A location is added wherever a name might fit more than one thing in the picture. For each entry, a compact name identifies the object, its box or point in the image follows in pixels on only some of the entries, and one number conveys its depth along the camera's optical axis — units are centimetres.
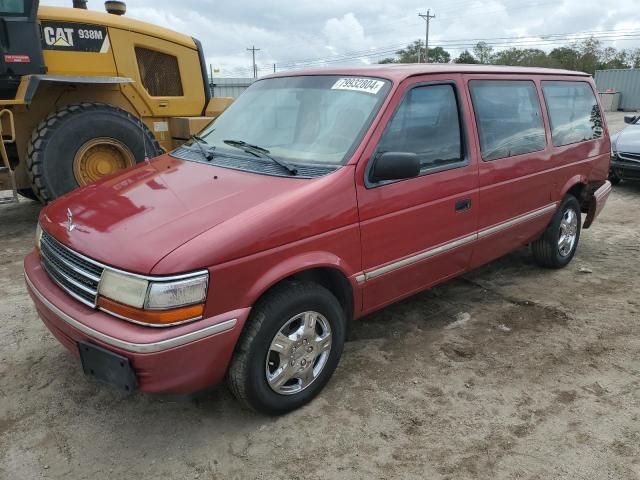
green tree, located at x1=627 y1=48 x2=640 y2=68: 5282
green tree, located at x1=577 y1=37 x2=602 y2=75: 5084
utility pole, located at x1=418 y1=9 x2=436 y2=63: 5308
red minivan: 232
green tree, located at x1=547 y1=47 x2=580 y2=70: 5059
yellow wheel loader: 566
